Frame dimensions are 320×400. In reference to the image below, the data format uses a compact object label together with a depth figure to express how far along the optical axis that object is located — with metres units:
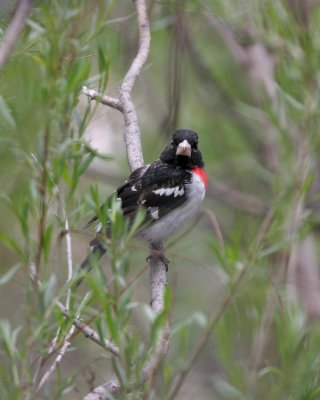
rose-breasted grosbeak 6.83
